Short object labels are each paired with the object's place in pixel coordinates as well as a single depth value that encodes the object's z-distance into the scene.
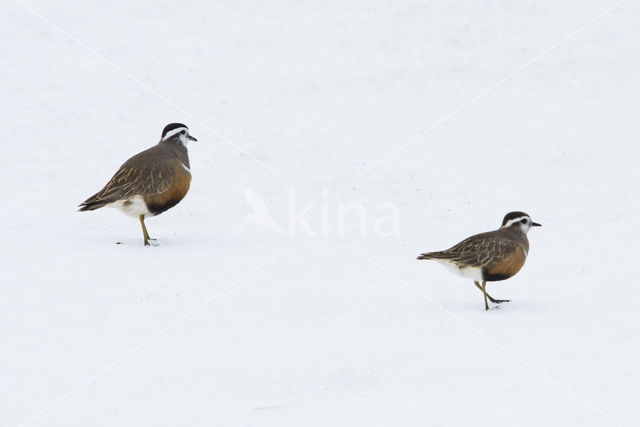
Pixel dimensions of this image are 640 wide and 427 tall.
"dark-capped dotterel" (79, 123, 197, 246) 14.61
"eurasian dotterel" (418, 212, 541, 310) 11.45
